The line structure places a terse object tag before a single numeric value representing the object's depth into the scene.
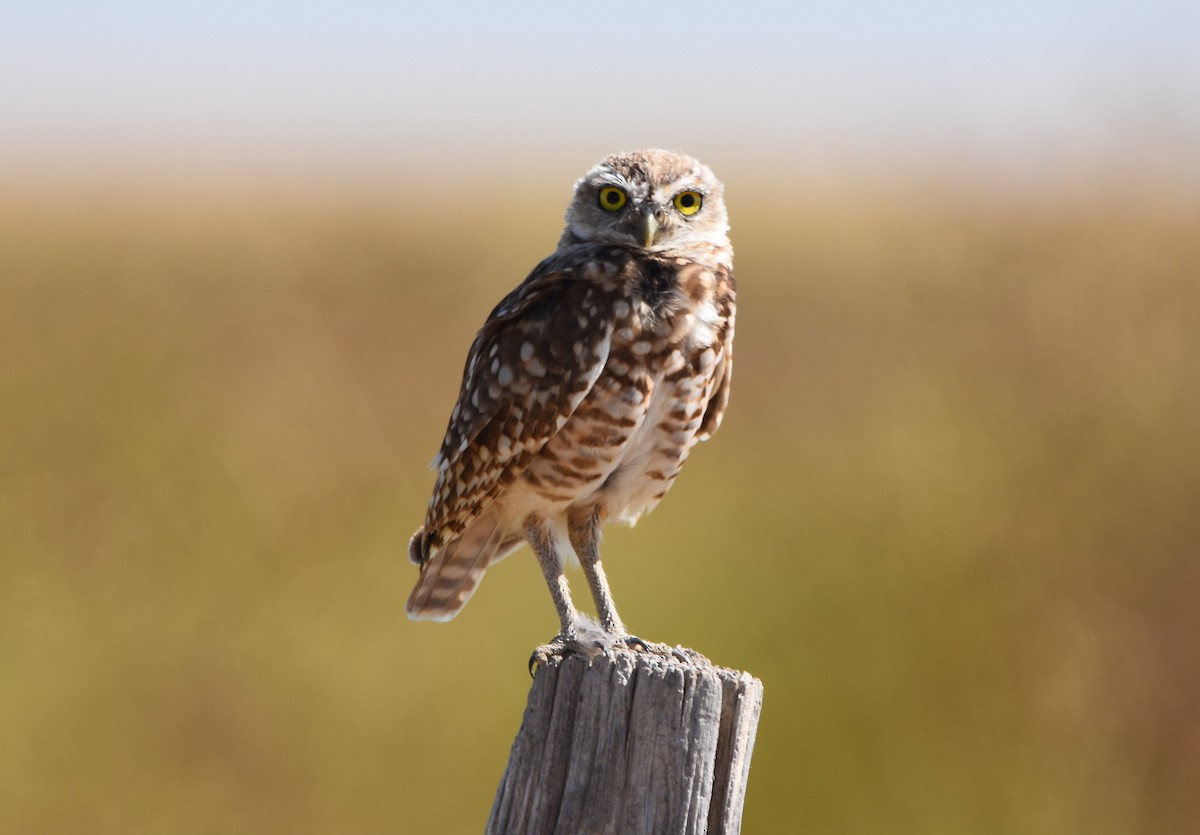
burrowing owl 7.71
